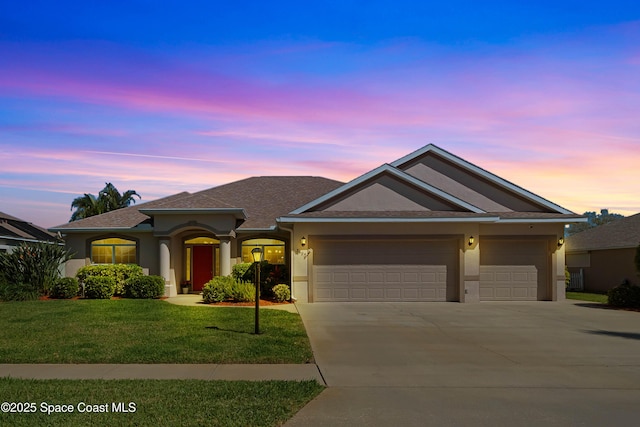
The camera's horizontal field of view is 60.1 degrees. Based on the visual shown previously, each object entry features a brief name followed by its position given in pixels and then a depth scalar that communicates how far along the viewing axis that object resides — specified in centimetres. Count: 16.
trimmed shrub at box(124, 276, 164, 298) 2148
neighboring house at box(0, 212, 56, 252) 2984
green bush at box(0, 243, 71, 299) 2142
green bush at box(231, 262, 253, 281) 2162
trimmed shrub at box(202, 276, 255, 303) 1978
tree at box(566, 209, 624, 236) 8288
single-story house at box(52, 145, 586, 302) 2056
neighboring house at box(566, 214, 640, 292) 2747
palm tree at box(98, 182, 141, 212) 4775
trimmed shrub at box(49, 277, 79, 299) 2136
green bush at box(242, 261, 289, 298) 2114
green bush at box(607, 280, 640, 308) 1964
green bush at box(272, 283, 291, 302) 2020
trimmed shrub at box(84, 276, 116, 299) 2145
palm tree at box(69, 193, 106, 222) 4538
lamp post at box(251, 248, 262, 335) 1318
